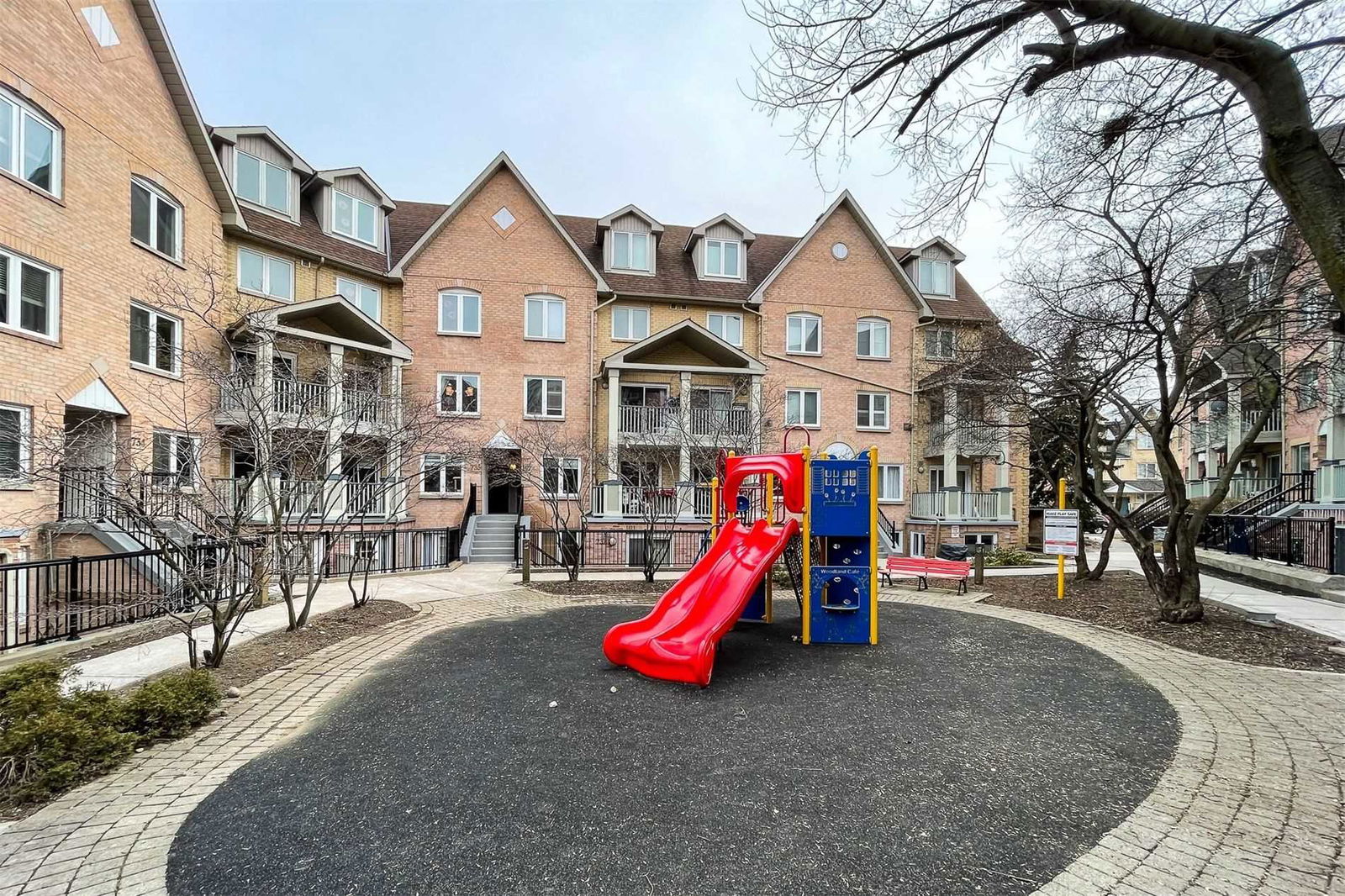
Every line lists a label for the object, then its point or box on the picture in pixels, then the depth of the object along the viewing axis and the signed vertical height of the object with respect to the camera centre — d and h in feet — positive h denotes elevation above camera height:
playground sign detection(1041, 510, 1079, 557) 37.47 -4.98
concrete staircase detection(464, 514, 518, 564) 60.08 -9.63
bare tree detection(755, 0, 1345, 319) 11.67 +10.11
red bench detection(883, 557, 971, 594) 40.56 -8.12
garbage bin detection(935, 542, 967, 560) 59.47 -9.90
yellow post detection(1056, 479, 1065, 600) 37.58 -7.93
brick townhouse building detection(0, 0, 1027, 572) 38.99 +13.97
